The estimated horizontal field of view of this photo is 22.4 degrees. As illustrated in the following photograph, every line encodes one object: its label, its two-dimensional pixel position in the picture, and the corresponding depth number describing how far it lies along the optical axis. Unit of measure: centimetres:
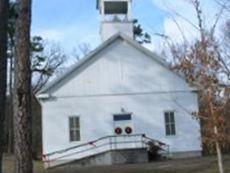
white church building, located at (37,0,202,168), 3139
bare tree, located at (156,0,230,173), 1489
